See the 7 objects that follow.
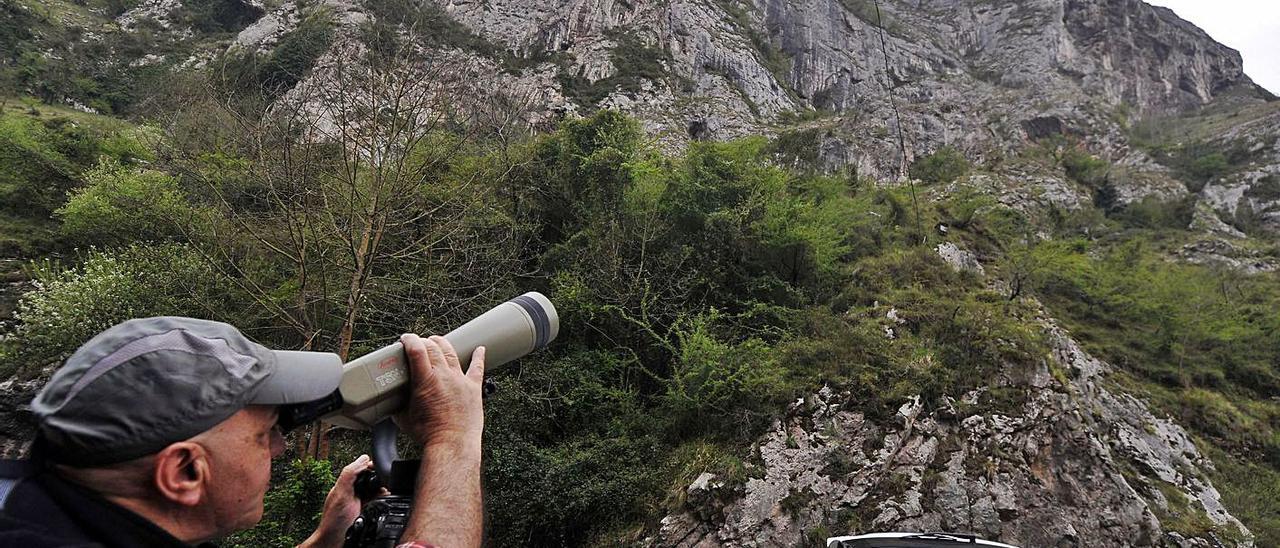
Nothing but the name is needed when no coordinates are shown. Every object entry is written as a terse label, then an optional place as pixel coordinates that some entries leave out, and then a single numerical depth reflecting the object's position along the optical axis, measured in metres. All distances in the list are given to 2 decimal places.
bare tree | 6.19
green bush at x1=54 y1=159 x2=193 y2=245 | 10.77
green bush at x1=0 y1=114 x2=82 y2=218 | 13.11
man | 0.68
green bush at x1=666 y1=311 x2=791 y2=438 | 7.55
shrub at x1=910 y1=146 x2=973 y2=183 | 26.83
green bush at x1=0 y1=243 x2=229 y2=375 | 8.59
